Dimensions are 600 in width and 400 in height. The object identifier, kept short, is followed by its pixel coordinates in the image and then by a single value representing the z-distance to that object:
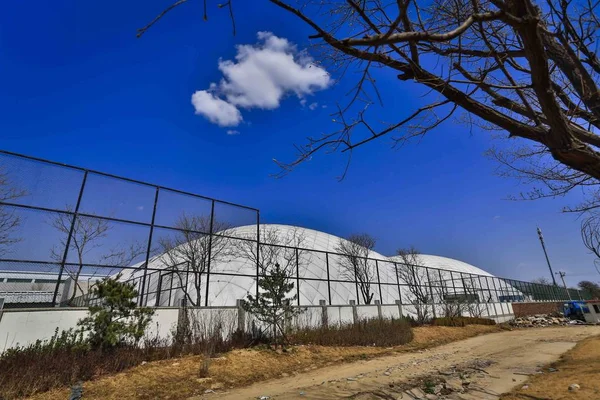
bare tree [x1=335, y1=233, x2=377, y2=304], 26.94
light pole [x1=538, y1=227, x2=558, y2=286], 50.38
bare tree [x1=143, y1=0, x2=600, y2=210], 2.79
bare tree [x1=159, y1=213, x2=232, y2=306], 15.97
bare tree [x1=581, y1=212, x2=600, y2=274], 7.60
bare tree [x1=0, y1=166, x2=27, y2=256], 9.51
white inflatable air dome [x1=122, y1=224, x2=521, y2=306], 18.94
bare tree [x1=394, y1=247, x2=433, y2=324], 24.48
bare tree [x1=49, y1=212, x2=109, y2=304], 10.38
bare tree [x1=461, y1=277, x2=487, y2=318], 29.10
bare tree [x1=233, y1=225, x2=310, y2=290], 20.07
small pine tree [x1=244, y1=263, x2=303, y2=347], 12.38
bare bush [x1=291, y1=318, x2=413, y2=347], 13.86
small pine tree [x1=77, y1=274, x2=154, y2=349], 8.74
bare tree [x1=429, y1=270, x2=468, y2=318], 27.50
